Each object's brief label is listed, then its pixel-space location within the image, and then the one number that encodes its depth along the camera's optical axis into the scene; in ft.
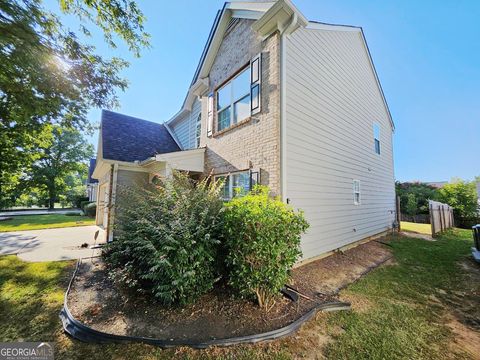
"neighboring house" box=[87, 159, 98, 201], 76.17
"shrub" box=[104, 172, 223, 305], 11.18
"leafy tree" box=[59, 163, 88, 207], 95.12
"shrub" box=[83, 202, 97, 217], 55.36
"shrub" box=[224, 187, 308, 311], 11.10
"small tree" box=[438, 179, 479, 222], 45.24
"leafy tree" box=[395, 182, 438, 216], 55.06
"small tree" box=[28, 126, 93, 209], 85.87
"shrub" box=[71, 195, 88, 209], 88.43
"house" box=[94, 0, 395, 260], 18.44
